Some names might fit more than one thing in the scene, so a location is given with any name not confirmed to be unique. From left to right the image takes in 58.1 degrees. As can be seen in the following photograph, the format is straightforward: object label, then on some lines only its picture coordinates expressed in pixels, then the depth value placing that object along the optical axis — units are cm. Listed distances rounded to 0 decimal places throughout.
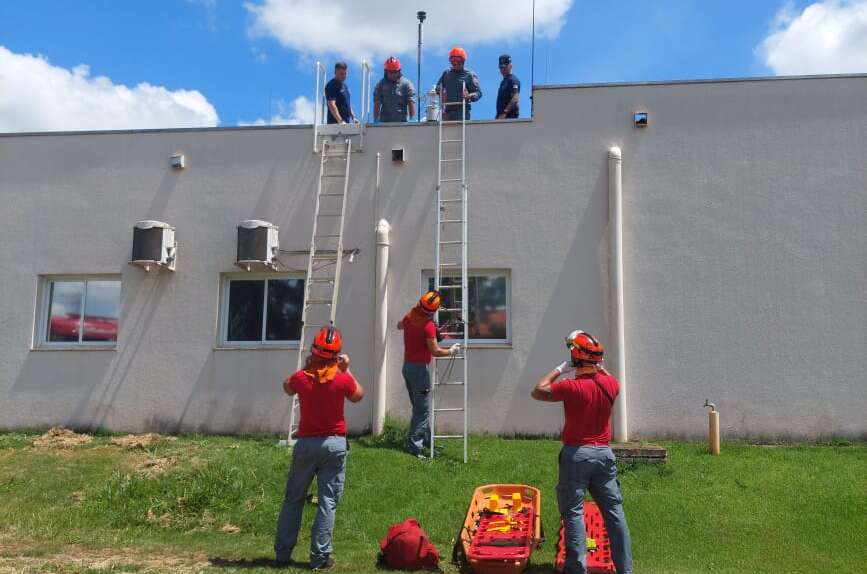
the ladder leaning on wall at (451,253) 1079
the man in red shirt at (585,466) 607
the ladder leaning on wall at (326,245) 1111
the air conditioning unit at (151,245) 1129
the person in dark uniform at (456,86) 1191
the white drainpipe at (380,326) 1084
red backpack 640
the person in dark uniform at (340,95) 1224
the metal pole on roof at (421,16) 1311
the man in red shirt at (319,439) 655
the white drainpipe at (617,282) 1048
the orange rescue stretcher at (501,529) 629
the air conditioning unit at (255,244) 1108
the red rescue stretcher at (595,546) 643
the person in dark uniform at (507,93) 1198
